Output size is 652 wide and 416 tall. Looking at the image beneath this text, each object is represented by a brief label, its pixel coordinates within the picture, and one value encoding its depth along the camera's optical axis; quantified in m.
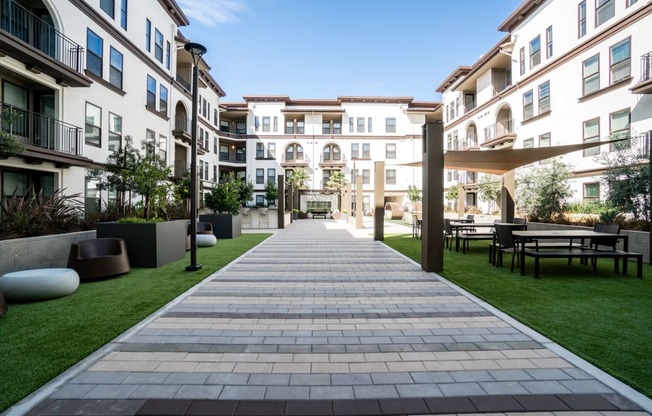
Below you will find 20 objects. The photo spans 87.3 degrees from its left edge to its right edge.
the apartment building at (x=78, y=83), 11.66
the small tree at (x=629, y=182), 10.11
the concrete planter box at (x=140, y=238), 7.74
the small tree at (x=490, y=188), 21.45
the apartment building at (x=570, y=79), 14.91
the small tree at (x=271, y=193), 32.88
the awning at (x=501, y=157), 8.93
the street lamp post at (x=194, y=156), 7.30
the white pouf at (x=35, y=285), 4.94
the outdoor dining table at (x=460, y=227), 10.35
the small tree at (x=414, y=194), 36.03
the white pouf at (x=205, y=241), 11.47
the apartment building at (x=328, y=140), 42.09
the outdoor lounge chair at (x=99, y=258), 6.29
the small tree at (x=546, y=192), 12.92
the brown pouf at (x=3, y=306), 4.26
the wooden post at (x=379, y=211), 13.86
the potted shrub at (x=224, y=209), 14.50
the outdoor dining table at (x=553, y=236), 7.00
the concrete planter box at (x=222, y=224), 14.47
